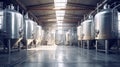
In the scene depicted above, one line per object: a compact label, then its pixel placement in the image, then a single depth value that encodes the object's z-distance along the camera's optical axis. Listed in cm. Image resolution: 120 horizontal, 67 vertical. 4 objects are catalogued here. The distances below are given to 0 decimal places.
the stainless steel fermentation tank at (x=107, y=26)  781
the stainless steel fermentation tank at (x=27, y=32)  1171
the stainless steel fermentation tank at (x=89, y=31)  1168
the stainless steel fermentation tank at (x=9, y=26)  776
